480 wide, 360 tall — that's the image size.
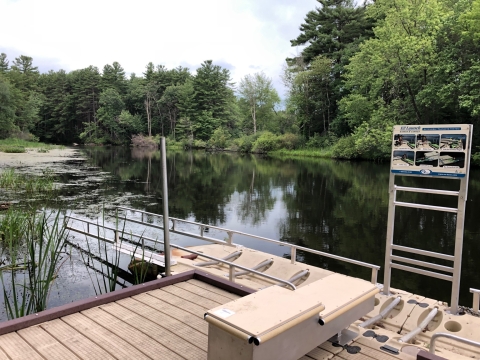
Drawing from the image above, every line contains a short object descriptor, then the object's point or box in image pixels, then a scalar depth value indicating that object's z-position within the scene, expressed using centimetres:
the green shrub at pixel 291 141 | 3991
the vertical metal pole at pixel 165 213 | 355
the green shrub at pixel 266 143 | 4094
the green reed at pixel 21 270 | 351
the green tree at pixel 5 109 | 3734
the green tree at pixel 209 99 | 5203
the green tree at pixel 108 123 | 5709
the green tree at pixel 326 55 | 3591
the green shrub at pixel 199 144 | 5147
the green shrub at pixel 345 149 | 3091
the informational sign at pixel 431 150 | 361
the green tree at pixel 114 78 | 6056
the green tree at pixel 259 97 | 4909
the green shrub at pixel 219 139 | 4906
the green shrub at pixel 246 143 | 4412
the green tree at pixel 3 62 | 6406
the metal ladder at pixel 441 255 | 367
